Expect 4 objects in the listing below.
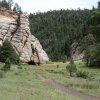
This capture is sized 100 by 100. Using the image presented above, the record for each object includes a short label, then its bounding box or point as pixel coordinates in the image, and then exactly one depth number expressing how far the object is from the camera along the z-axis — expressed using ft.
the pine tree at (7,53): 328.08
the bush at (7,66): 215.98
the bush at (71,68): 233.76
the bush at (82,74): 208.64
